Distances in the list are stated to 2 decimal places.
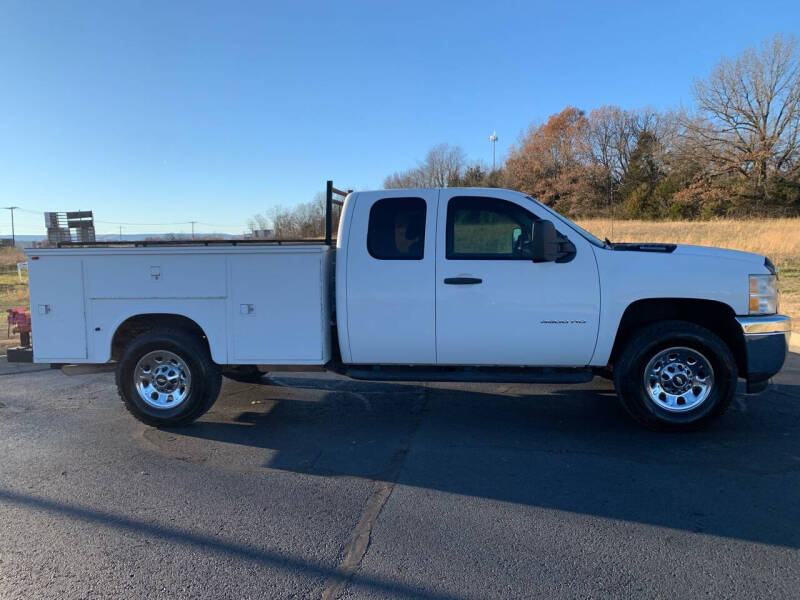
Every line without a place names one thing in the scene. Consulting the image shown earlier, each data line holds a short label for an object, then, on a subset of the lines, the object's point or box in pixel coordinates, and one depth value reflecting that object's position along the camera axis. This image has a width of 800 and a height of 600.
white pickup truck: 4.71
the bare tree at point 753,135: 39.66
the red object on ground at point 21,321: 5.71
